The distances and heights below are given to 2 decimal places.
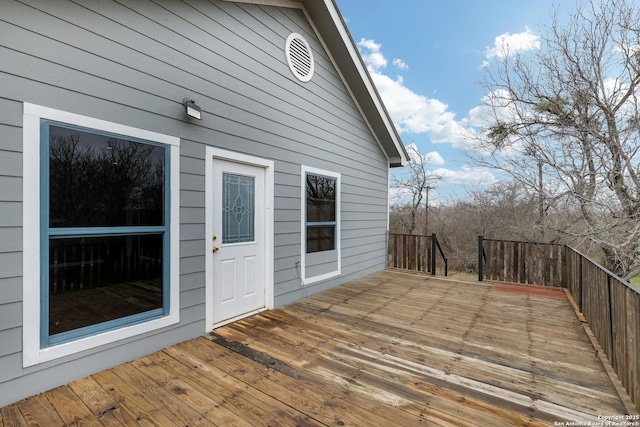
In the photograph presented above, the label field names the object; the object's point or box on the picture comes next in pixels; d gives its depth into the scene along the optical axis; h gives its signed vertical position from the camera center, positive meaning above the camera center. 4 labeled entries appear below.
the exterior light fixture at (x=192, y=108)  2.93 +1.07
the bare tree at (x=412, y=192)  13.02 +0.96
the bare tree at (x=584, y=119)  5.72 +2.10
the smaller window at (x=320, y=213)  4.83 -0.02
